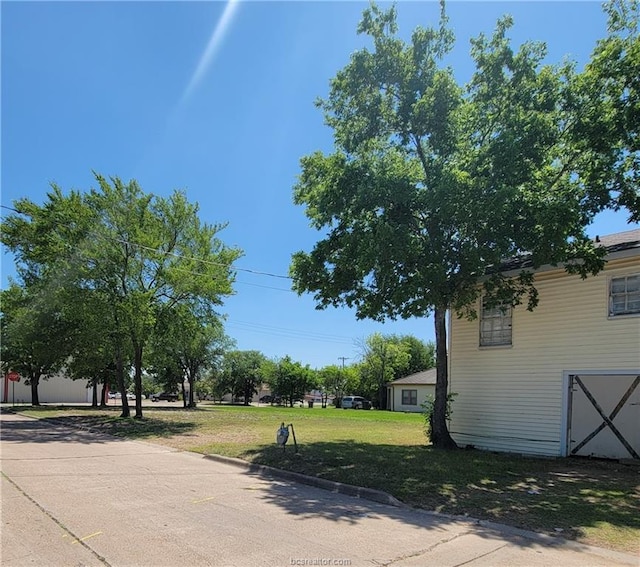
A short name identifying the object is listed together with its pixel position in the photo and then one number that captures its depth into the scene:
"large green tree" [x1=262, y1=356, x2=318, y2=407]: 63.38
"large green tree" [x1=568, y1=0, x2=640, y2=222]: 11.86
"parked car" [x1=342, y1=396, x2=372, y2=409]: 58.03
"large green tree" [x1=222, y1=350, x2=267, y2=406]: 67.12
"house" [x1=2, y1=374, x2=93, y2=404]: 55.66
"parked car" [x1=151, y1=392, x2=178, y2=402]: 82.19
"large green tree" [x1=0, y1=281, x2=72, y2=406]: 23.76
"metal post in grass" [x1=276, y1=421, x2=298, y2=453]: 11.77
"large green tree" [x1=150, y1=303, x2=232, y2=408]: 22.56
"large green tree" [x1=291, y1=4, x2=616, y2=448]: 11.22
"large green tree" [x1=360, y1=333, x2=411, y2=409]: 60.72
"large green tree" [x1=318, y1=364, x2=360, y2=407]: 66.88
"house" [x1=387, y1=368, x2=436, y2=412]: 48.31
